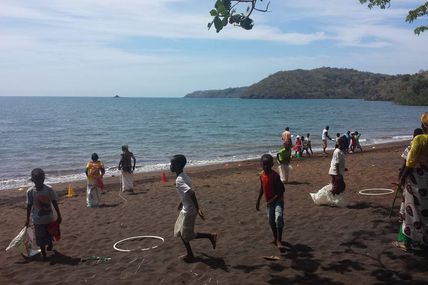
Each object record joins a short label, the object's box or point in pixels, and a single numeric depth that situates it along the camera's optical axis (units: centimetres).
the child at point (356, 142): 2671
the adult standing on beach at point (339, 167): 1014
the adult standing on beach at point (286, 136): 1772
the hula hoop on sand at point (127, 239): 799
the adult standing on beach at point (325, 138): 2590
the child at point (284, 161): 1414
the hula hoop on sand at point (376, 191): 1176
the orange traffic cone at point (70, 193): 1516
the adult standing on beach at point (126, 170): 1415
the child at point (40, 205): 752
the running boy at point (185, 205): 687
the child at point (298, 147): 2420
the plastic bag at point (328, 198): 1041
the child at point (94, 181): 1234
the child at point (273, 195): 736
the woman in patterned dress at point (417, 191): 620
